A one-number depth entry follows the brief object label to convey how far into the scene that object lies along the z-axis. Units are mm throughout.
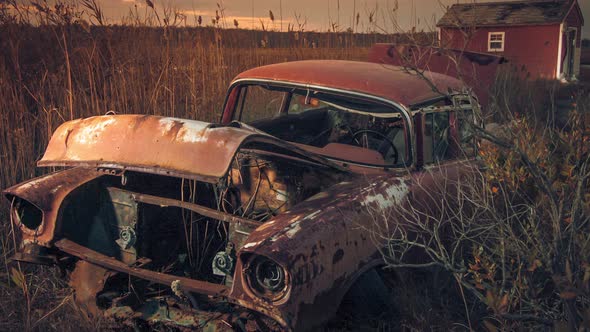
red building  22438
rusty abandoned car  2465
